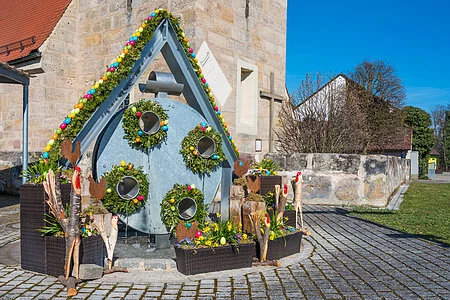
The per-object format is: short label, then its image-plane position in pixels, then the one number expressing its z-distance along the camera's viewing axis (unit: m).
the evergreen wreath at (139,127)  4.93
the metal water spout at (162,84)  5.16
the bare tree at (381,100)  24.67
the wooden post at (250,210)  4.97
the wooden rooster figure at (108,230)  4.22
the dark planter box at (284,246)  4.73
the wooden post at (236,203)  5.17
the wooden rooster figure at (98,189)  4.00
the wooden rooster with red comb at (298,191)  6.02
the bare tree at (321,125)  11.71
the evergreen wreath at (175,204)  5.03
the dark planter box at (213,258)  4.20
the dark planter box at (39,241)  4.04
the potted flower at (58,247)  4.01
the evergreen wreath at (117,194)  4.77
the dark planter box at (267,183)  5.60
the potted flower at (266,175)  5.61
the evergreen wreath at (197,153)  5.27
